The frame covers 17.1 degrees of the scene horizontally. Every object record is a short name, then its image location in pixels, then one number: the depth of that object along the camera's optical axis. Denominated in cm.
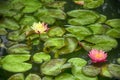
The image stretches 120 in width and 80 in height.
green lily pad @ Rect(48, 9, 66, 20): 312
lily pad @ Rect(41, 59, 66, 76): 259
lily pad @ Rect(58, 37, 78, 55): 278
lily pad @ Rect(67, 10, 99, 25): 304
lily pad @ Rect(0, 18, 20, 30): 300
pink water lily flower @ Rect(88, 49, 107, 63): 266
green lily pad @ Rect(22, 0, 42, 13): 320
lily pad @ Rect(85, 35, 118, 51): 280
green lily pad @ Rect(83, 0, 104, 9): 326
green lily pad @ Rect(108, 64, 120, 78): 259
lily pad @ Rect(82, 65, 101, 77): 259
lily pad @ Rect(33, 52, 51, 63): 271
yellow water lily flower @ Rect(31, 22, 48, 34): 291
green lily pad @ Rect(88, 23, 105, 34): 295
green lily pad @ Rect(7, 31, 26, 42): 289
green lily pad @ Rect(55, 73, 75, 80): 257
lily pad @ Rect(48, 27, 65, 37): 293
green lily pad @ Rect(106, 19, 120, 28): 301
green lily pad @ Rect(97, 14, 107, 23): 307
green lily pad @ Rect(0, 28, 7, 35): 296
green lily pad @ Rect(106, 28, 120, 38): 291
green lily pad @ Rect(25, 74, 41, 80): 257
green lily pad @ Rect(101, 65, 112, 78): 259
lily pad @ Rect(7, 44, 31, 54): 278
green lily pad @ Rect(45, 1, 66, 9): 328
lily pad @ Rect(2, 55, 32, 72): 264
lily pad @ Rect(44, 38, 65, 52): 280
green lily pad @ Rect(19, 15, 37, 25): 306
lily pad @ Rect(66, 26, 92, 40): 290
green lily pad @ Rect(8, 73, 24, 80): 258
